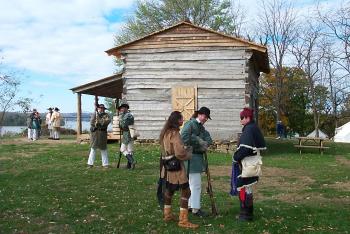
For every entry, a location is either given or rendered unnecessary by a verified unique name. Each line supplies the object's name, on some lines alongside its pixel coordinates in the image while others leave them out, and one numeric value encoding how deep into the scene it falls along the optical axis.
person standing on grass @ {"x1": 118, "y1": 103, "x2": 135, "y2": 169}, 13.84
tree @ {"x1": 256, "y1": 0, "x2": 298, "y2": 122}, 46.00
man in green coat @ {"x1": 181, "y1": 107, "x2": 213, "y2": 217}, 8.28
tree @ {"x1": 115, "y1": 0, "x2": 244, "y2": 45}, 43.75
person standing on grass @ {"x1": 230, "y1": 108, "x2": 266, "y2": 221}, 7.83
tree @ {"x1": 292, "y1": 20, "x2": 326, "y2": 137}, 45.12
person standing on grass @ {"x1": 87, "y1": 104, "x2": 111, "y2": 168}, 14.06
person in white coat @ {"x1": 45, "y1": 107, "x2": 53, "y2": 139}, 27.53
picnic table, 21.55
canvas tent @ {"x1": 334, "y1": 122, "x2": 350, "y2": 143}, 38.28
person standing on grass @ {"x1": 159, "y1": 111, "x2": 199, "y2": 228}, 7.66
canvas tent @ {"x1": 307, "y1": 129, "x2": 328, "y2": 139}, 49.16
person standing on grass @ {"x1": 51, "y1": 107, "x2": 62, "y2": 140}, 26.92
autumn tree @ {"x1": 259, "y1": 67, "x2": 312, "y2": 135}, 48.56
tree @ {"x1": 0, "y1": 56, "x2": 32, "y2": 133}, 26.77
